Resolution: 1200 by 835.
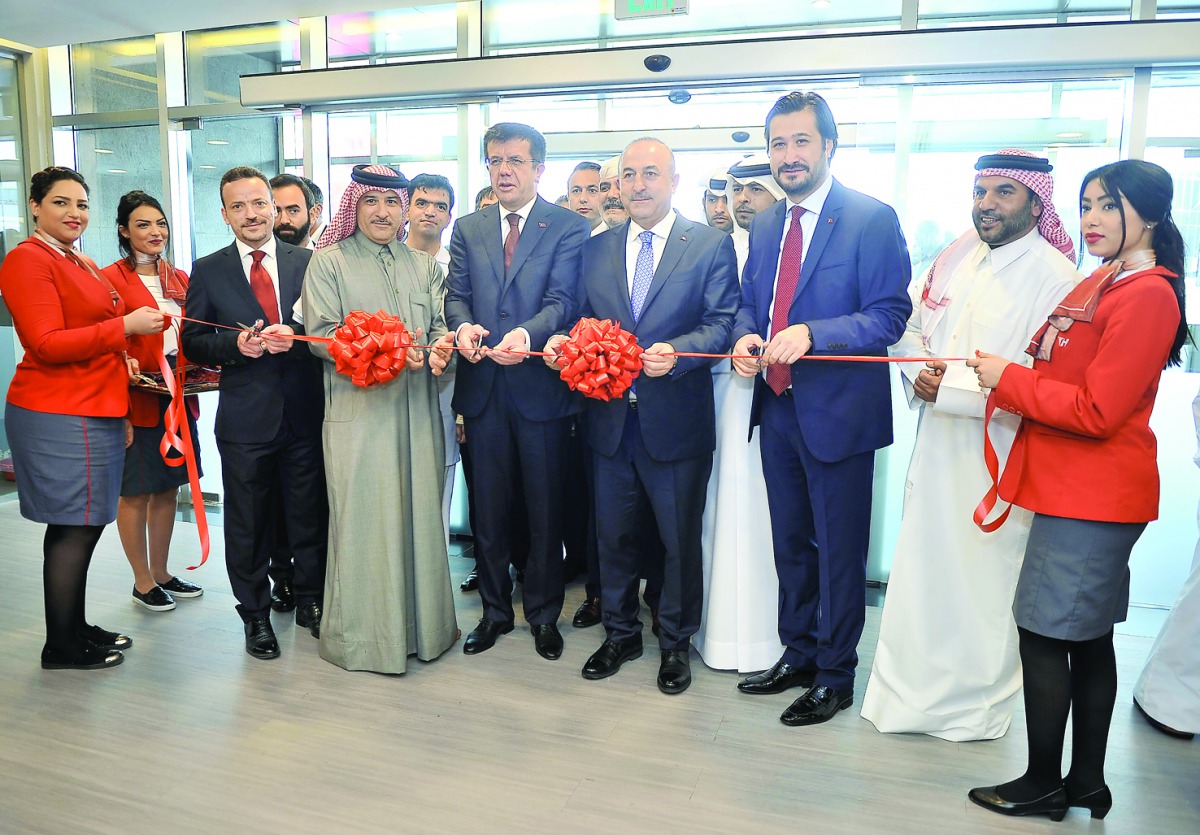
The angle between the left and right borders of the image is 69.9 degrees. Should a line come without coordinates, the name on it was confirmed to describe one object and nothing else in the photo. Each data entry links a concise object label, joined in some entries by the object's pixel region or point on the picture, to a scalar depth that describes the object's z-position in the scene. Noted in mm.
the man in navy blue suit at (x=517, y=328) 3443
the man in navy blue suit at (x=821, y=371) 2910
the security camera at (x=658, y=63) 4801
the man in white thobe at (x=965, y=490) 2705
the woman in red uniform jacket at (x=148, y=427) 3908
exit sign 4742
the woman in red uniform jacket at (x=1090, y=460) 2203
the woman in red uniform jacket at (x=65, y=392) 3211
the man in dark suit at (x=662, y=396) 3201
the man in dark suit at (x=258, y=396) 3527
